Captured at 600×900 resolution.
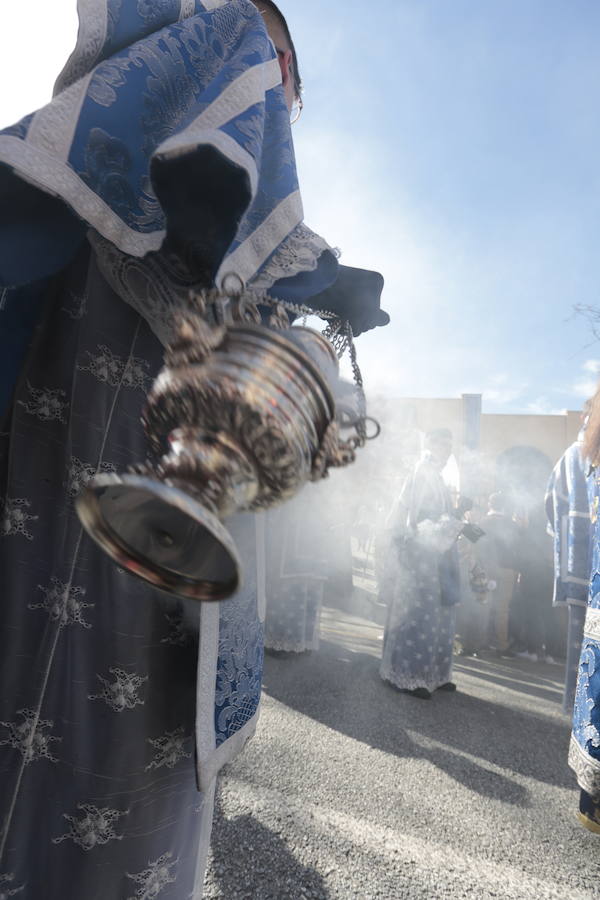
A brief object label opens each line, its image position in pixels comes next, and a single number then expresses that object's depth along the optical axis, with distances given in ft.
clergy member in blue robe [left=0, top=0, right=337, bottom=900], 2.60
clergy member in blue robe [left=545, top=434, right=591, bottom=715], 10.80
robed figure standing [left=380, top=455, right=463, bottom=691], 15.75
